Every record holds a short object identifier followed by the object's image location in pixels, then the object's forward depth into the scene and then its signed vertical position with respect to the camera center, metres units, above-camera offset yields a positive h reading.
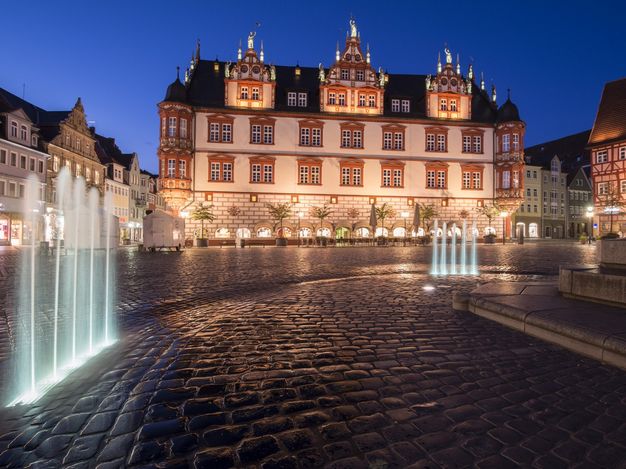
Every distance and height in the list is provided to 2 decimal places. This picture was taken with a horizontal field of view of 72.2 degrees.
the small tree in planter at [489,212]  41.47 +2.52
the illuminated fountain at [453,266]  12.89 -1.01
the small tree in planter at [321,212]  38.69 +2.34
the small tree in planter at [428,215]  39.78 +2.14
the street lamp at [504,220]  41.69 +1.77
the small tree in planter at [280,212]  37.86 +2.32
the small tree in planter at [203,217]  34.38 +1.76
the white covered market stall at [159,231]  25.70 +0.42
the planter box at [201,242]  34.28 -0.33
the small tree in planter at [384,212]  39.44 +2.38
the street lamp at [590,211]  44.36 +2.88
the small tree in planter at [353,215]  40.03 +2.14
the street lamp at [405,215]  41.06 +2.20
